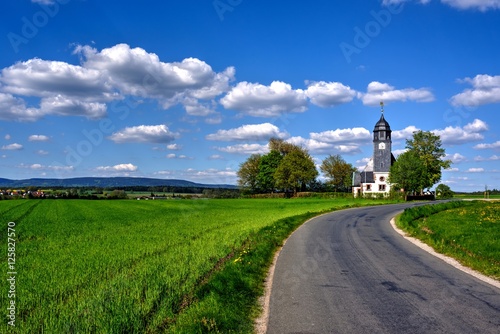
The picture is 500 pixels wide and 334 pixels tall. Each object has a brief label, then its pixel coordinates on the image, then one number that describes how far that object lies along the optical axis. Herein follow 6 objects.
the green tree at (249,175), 121.88
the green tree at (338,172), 135.62
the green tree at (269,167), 114.12
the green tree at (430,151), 92.56
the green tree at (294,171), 103.69
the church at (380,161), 104.19
